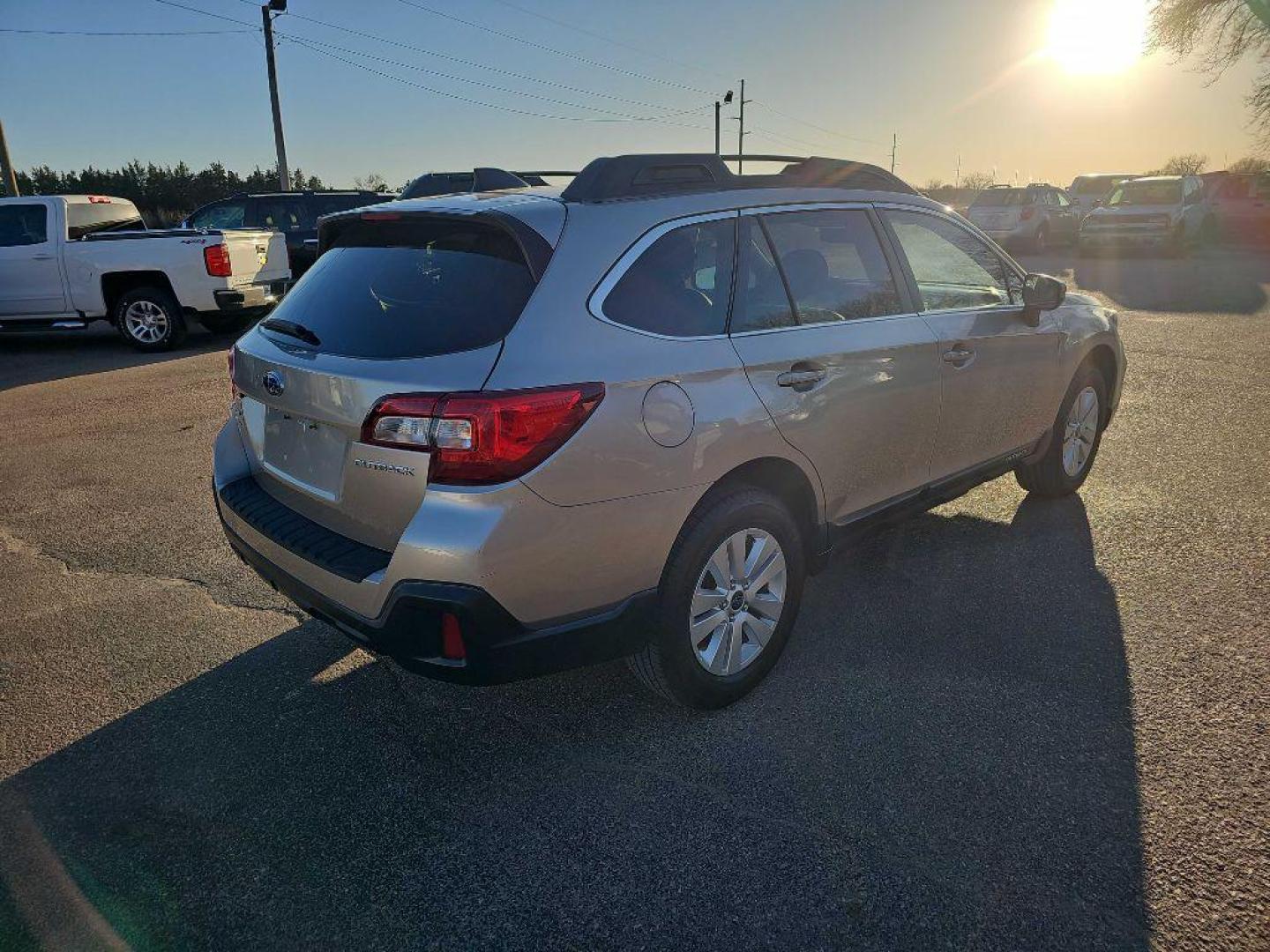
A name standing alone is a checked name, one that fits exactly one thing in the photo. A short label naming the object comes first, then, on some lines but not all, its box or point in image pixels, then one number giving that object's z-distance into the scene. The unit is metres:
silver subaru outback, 2.35
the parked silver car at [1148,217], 19.61
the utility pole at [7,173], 19.12
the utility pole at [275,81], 23.19
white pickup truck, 10.59
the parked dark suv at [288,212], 14.63
